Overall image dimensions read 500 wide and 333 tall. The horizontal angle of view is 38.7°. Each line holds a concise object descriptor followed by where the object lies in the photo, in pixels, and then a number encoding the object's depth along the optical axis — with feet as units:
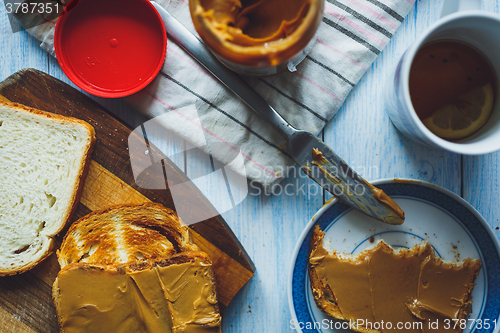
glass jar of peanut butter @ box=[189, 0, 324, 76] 1.31
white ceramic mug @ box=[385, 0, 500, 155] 1.38
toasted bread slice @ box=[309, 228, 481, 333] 1.51
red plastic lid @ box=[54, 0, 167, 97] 1.54
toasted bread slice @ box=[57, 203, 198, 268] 1.55
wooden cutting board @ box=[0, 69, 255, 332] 1.57
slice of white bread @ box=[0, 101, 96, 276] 1.56
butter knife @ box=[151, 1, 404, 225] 1.52
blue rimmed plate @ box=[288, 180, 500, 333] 1.53
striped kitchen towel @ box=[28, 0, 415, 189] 1.55
